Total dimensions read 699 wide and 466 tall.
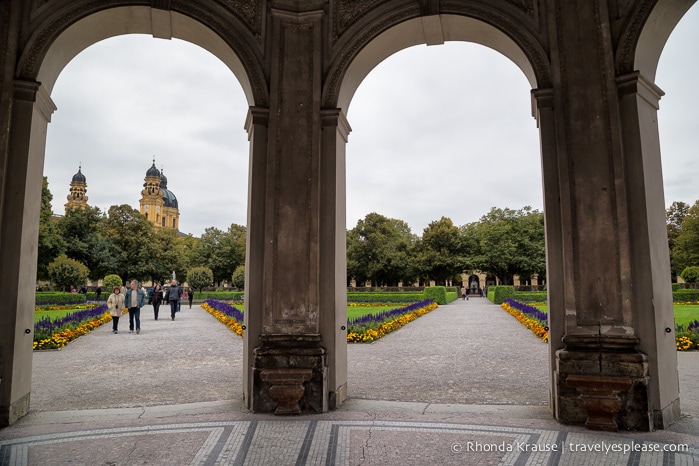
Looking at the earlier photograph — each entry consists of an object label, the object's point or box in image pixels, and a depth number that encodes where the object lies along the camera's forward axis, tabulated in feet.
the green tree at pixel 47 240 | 135.85
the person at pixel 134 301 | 51.13
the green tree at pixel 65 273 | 118.62
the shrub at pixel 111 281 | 125.90
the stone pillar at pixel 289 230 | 19.51
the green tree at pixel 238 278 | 155.63
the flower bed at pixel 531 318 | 47.52
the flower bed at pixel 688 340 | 38.03
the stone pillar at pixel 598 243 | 17.17
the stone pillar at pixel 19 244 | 18.54
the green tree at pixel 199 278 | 158.10
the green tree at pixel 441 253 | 210.38
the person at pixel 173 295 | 68.90
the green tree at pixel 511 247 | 199.87
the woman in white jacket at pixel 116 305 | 51.61
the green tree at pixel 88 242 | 163.06
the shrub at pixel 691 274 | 138.31
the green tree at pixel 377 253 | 204.85
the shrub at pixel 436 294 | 125.59
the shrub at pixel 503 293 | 125.29
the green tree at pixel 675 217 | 208.54
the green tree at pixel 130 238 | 184.96
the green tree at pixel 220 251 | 224.12
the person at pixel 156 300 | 73.87
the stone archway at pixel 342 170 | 17.85
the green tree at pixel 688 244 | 175.52
